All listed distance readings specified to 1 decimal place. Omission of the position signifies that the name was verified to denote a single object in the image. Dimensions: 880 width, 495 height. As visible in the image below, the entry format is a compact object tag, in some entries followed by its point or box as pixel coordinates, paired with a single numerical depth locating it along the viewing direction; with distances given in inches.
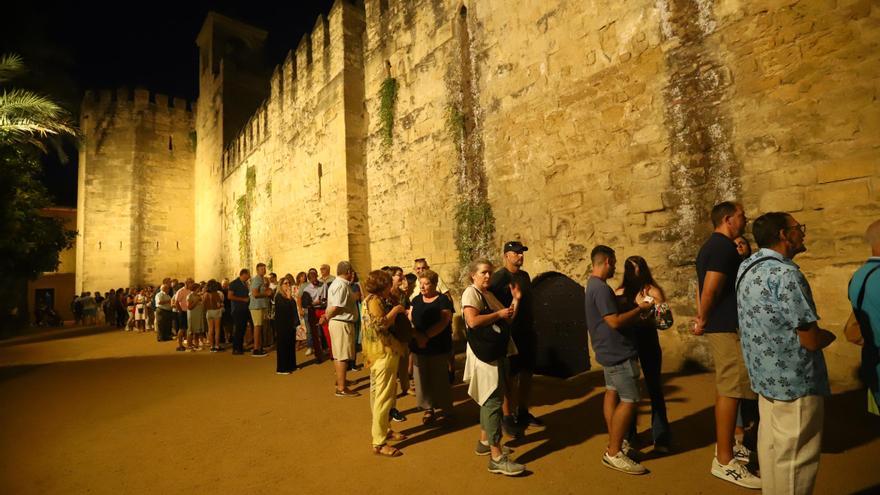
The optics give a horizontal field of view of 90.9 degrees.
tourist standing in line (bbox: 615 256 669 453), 121.7
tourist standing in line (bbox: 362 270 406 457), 133.6
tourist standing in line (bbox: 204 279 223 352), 339.3
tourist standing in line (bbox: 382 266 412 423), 148.1
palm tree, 305.6
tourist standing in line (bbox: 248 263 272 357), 301.7
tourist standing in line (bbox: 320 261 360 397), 197.0
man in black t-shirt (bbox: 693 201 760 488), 104.6
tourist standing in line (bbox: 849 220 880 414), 79.0
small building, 1000.7
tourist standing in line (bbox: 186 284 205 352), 353.7
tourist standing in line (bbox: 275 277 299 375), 254.8
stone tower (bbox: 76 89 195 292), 842.2
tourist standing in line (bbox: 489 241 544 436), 144.7
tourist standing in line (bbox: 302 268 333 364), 279.3
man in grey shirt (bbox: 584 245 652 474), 109.3
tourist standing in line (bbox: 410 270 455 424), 156.6
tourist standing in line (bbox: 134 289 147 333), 560.4
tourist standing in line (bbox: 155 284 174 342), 431.5
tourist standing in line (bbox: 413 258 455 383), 195.3
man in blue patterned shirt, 80.8
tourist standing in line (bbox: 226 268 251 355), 314.8
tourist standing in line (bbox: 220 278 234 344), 385.4
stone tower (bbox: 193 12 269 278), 776.9
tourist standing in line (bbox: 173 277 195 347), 369.7
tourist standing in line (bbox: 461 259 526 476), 116.9
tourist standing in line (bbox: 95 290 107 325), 770.8
